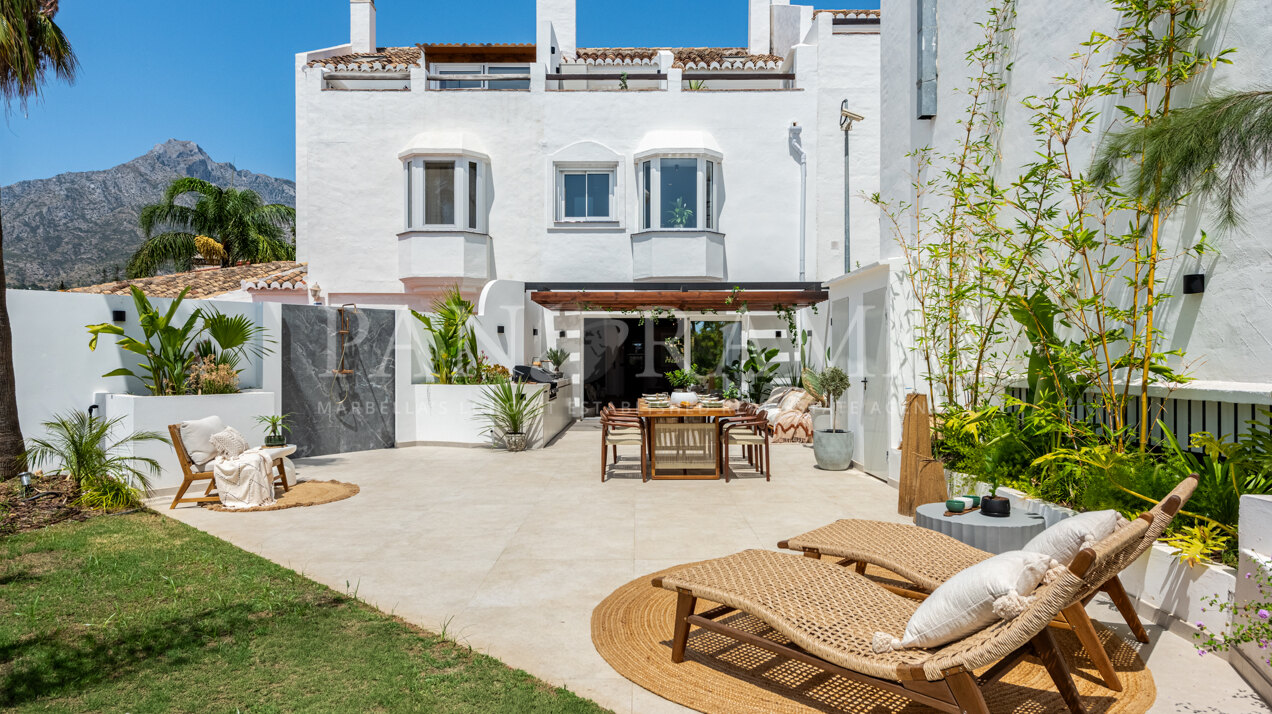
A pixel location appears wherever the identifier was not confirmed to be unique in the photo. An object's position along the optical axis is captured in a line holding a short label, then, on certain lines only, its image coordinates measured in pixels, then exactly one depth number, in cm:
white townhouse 1491
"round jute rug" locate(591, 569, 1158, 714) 301
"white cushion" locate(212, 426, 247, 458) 720
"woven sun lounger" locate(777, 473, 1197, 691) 308
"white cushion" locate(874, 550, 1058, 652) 247
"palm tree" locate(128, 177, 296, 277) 2547
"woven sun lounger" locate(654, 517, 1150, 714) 241
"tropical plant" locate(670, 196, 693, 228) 1508
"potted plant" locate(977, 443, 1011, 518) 433
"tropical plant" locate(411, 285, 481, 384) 1159
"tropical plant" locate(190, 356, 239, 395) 809
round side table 412
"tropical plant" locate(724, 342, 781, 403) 1487
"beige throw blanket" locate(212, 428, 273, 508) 693
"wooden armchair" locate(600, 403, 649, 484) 852
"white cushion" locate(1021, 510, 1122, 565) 288
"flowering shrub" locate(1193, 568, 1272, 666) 283
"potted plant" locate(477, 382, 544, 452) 1105
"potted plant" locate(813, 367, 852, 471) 913
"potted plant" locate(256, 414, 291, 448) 865
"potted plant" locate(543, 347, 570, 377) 1500
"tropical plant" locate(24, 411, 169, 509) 674
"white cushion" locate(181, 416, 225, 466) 704
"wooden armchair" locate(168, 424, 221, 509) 686
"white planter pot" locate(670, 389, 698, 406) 902
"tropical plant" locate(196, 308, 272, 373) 839
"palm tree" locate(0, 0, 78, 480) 631
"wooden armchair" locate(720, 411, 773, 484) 854
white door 823
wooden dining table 882
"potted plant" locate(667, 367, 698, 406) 1357
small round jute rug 701
